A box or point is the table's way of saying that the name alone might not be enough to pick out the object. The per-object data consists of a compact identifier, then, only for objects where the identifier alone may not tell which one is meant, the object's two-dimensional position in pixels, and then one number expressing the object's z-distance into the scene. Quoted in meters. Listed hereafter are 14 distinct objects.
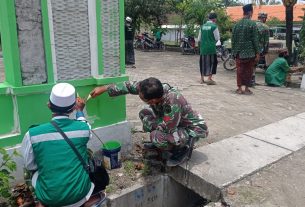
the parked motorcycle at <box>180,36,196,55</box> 17.09
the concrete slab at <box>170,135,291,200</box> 3.41
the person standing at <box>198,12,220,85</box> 7.65
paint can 3.50
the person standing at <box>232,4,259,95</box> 6.66
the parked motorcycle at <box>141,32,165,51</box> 19.12
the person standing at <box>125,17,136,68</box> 10.14
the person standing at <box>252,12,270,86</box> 8.11
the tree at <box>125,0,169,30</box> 17.56
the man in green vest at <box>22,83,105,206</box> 2.35
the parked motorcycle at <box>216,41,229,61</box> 14.39
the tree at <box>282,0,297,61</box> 10.75
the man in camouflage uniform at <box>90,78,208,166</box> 3.16
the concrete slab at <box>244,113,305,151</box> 4.32
